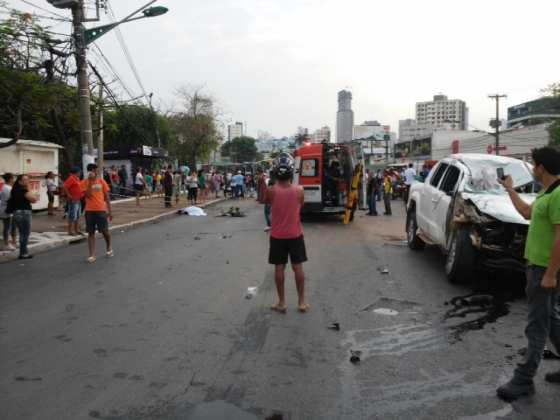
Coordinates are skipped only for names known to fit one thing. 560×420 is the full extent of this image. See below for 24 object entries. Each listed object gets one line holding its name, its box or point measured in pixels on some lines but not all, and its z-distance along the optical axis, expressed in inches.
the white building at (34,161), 686.6
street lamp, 550.3
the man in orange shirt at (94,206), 366.9
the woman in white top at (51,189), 682.2
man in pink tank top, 234.8
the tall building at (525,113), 3174.2
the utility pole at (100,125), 897.7
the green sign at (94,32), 558.6
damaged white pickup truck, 255.7
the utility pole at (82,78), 563.8
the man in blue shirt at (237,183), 1246.3
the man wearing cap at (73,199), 505.0
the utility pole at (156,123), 1681.1
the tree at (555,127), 1774.1
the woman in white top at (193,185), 959.6
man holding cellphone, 141.3
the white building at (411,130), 4953.3
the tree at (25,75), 465.7
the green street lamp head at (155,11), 550.9
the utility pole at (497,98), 2171.1
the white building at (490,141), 2227.4
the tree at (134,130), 1686.8
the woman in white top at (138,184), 933.4
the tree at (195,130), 2086.6
